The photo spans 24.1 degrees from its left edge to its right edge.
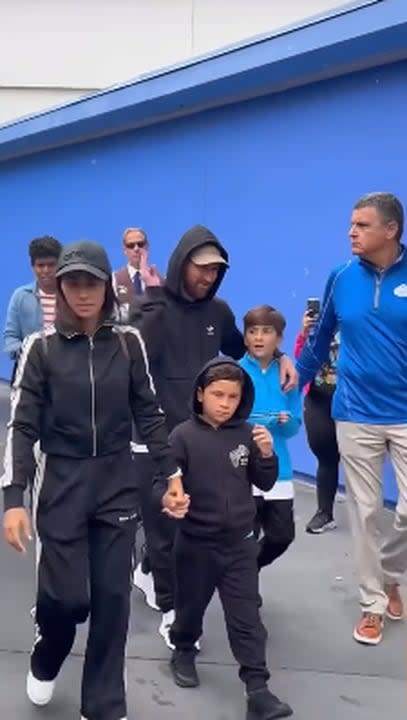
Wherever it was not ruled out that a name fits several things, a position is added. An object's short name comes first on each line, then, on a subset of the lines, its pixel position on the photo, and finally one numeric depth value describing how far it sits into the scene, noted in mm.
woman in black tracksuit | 3264
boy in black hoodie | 3572
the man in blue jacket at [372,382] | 4156
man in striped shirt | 5281
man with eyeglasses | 5753
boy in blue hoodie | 4316
